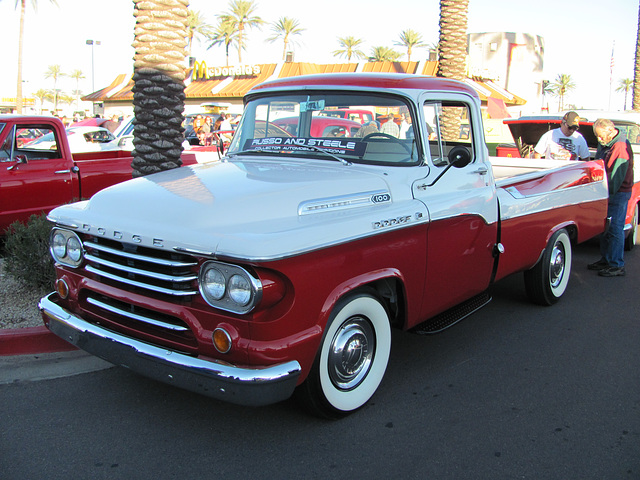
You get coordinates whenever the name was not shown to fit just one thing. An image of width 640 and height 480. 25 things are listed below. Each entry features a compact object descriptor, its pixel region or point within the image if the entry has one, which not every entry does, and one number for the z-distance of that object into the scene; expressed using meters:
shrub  4.91
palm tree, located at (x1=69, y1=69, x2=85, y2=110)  109.38
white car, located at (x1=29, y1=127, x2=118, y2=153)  10.64
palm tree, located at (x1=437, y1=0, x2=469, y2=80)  11.12
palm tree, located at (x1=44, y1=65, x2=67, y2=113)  103.56
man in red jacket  6.30
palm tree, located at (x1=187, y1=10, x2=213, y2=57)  59.81
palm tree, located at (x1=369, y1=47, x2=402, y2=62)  62.59
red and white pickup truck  2.67
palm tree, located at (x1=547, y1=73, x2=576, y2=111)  93.19
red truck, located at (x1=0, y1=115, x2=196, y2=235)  6.80
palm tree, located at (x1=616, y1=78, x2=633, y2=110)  87.65
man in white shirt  7.69
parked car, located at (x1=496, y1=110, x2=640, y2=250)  7.80
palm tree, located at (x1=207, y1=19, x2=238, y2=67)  59.40
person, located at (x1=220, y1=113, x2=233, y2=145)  17.20
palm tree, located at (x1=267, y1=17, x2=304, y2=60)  59.97
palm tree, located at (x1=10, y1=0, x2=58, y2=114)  29.44
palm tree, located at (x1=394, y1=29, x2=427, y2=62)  59.97
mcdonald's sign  41.19
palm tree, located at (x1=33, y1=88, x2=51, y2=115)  112.27
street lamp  52.72
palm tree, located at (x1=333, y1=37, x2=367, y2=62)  63.59
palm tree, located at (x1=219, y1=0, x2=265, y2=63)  57.62
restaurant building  36.50
